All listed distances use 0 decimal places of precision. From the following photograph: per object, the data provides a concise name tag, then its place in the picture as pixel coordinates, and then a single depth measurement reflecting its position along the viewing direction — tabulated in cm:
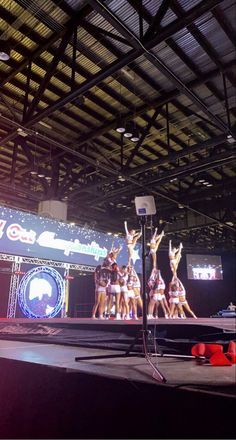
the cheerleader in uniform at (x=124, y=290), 741
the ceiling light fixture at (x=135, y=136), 725
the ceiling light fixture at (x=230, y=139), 660
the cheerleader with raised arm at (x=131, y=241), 736
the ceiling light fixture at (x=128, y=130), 722
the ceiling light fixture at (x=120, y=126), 711
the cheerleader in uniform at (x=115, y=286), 736
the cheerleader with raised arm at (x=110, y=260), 743
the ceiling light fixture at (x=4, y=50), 524
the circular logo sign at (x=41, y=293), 997
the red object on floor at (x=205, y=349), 292
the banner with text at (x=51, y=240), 897
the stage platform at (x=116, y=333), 352
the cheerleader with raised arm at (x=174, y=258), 755
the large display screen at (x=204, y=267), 1656
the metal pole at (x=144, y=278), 304
